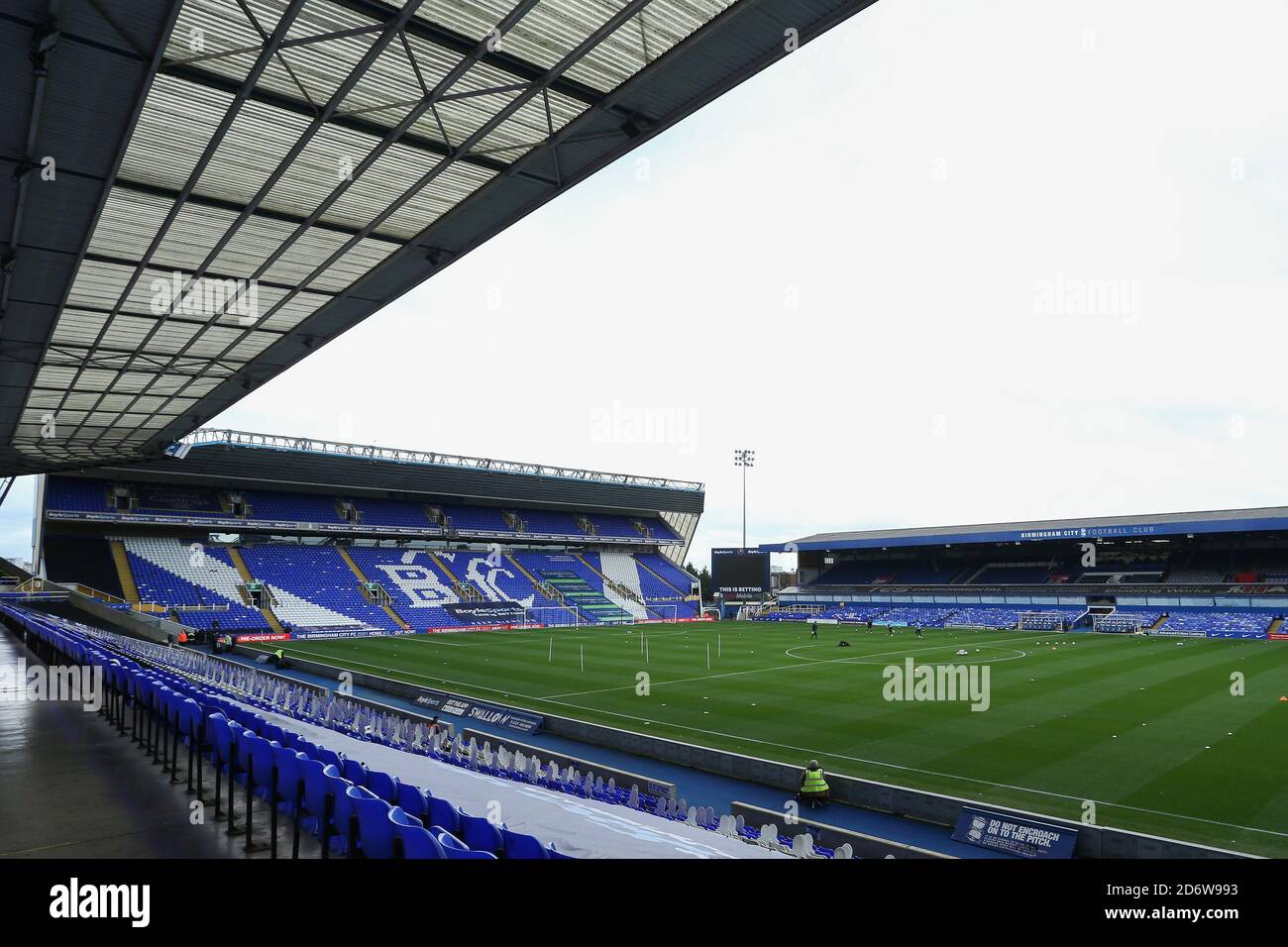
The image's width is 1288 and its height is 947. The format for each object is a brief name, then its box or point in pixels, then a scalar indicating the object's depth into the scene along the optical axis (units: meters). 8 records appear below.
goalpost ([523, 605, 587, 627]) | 57.47
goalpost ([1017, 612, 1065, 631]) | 52.78
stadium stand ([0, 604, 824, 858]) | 5.51
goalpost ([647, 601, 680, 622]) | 67.19
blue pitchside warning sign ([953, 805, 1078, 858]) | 10.91
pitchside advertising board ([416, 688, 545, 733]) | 20.06
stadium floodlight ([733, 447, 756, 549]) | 72.44
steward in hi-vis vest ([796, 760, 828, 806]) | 13.54
